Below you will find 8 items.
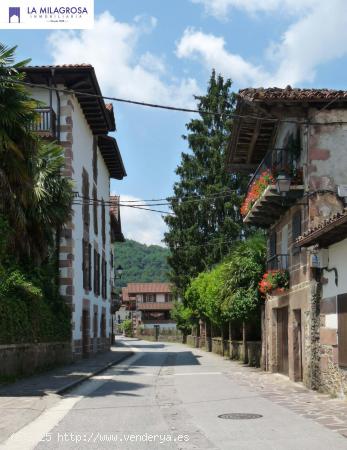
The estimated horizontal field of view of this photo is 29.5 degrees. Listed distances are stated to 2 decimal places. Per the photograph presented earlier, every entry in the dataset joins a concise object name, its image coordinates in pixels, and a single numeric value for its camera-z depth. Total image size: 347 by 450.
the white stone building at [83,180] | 25.61
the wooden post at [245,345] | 27.47
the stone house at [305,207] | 14.63
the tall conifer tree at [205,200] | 43.78
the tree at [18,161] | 14.90
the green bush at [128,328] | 94.81
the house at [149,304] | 104.19
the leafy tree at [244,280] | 24.05
